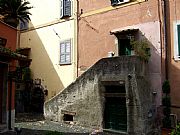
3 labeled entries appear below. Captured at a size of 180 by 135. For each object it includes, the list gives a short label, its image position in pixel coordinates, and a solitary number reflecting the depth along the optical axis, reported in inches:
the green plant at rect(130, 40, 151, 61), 577.9
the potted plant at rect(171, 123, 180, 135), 312.3
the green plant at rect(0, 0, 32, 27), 576.1
